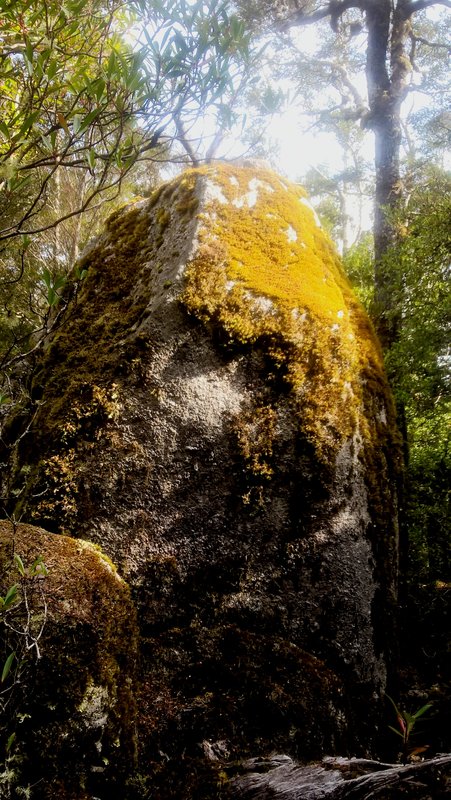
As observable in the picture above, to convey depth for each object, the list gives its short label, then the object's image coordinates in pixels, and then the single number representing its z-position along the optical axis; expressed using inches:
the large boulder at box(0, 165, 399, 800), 93.7
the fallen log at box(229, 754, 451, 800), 52.8
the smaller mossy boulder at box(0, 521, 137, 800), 68.1
